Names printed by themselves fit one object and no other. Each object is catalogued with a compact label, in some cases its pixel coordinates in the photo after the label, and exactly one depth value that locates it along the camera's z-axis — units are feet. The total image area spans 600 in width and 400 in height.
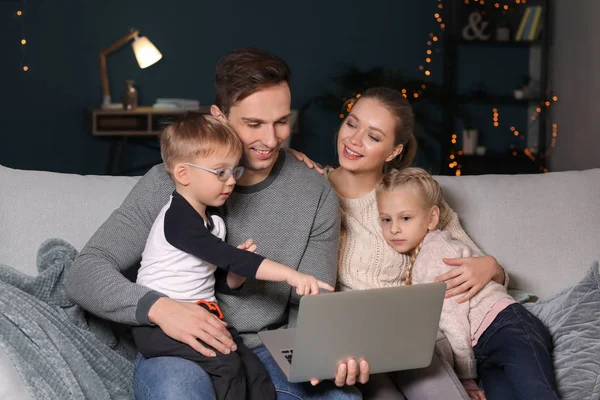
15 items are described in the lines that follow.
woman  6.92
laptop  5.01
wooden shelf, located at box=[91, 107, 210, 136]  17.08
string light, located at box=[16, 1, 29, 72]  17.51
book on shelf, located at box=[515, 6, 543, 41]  18.26
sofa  6.89
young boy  5.53
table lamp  17.70
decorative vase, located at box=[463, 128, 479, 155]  18.84
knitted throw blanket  5.33
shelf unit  18.57
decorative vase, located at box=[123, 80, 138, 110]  17.29
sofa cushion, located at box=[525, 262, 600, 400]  6.41
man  5.46
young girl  6.31
